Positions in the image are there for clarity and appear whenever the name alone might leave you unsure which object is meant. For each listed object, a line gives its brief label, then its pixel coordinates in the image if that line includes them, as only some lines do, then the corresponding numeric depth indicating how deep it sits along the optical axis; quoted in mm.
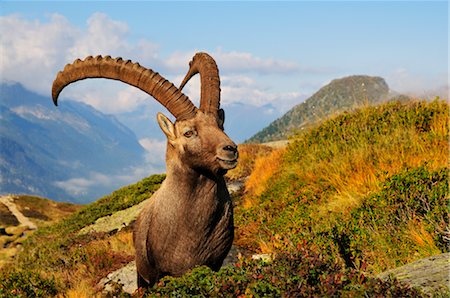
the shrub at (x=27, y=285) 8812
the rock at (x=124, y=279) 9539
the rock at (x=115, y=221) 16703
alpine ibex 6359
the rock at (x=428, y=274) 4344
